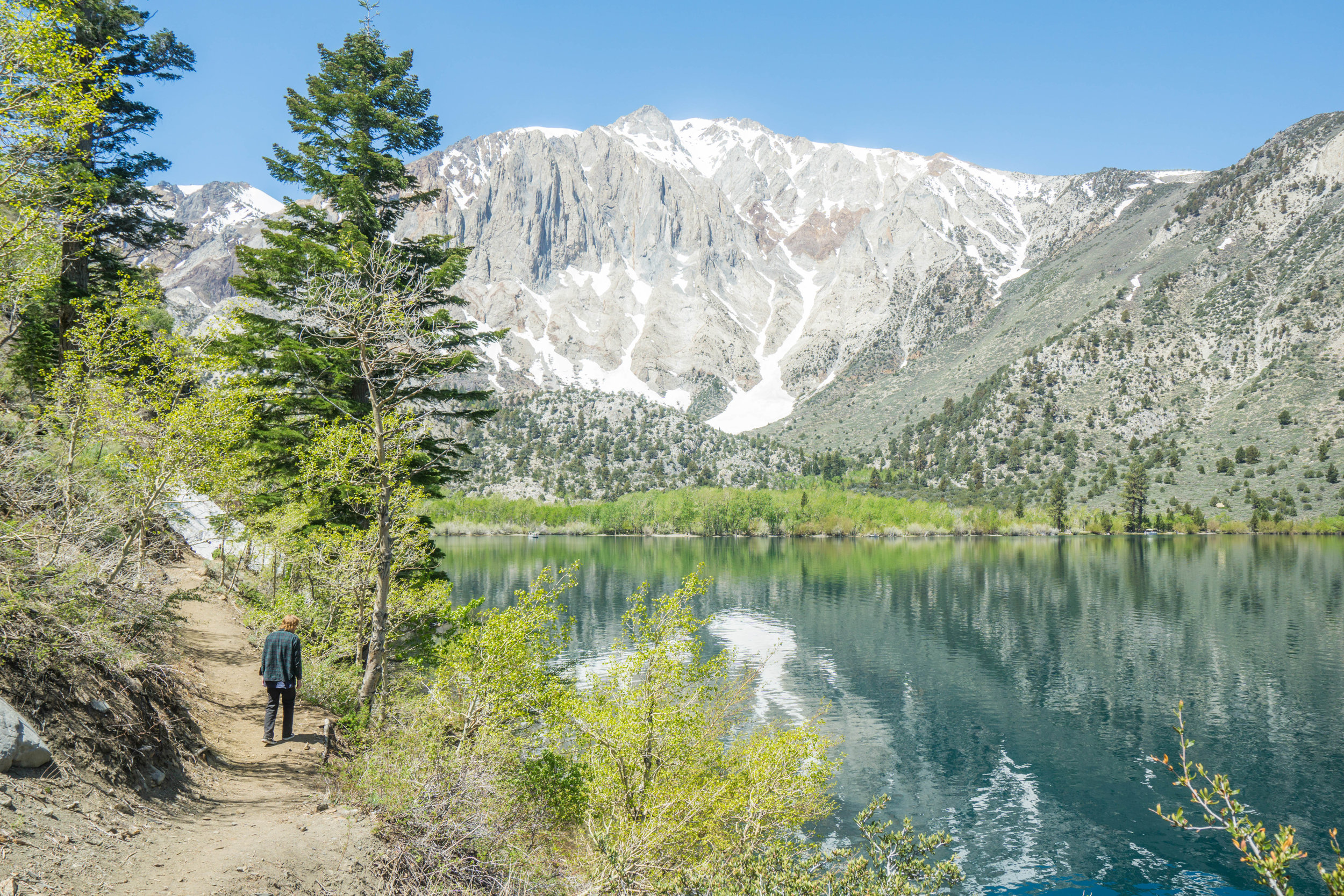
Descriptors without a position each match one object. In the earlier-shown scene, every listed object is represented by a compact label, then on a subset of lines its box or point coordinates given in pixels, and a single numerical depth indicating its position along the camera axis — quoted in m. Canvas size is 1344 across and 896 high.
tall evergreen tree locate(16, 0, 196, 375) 21.59
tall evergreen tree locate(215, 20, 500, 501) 19.92
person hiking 13.52
